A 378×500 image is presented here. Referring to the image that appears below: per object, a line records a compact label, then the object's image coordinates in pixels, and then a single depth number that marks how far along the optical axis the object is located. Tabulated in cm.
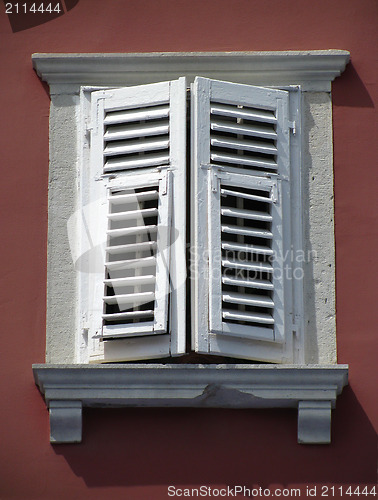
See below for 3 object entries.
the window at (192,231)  1684
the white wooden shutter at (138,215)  1695
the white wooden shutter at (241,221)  1697
